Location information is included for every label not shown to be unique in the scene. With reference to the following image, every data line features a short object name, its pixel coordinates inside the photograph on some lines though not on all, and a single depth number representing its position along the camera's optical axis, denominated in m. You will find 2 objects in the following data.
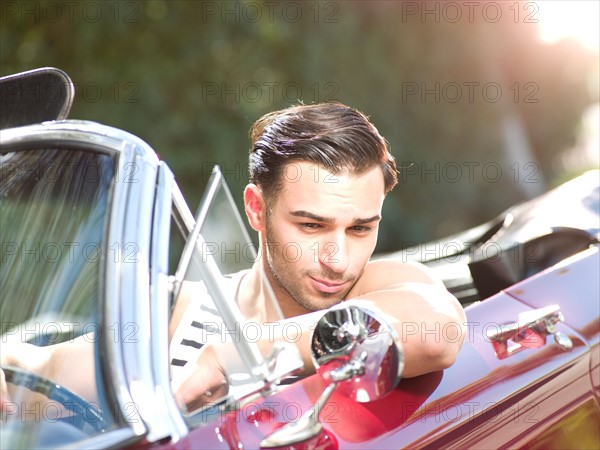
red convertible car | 4.21
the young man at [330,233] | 4.34
